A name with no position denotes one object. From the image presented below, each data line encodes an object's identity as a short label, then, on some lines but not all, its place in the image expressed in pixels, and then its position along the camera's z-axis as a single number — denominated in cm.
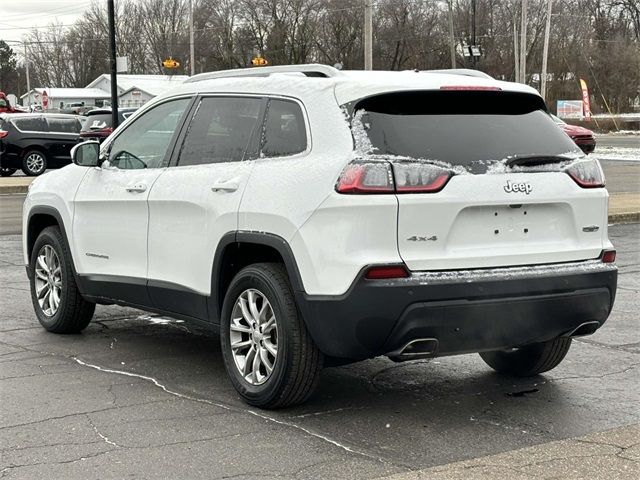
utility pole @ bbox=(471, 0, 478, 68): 5973
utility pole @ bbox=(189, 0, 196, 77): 5849
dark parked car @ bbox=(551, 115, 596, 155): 2501
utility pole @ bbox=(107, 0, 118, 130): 2134
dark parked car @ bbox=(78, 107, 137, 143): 2548
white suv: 482
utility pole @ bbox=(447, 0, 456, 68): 5382
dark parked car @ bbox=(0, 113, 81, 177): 2569
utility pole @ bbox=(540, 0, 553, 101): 4614
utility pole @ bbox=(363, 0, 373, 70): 2945
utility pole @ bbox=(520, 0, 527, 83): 4460
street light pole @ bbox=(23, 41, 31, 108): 11469
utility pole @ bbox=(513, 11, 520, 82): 5016
